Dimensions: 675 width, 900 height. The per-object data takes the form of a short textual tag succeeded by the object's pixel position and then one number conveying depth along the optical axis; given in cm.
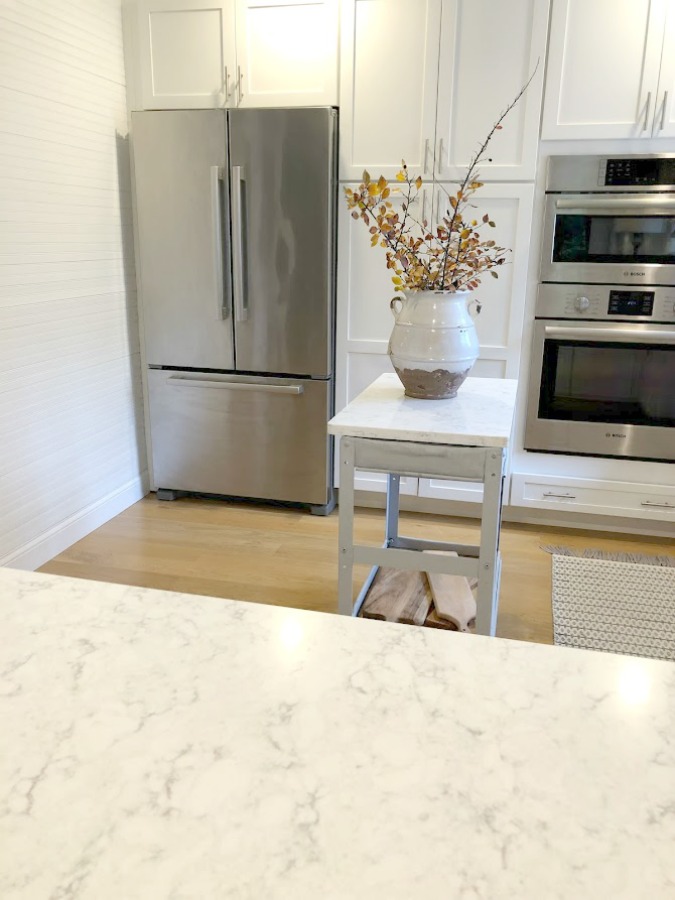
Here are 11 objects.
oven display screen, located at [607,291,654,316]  293
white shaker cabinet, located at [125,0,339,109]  301
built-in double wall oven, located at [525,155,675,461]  285
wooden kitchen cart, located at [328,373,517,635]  185
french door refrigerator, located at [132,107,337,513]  308
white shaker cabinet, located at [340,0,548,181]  285
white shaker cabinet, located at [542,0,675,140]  272
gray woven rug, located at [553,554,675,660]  238
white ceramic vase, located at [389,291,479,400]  200
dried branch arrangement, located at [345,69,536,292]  185
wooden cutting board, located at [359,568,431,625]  239
